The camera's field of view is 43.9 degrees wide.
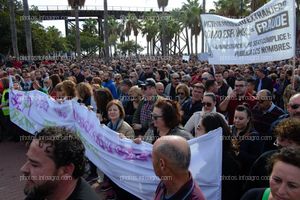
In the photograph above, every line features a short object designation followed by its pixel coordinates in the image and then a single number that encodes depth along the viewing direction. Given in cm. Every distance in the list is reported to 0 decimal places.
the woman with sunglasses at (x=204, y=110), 529
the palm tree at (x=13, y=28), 2408
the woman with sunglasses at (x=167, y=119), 434
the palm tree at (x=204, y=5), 3459
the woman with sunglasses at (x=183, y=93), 682
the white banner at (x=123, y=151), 386
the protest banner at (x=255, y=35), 589
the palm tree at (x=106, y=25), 2826
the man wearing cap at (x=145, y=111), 606
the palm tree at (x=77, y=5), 2965
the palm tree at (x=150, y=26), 8154
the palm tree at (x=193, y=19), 6203
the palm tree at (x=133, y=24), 8278
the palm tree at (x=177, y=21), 6820
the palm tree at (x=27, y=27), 2175
